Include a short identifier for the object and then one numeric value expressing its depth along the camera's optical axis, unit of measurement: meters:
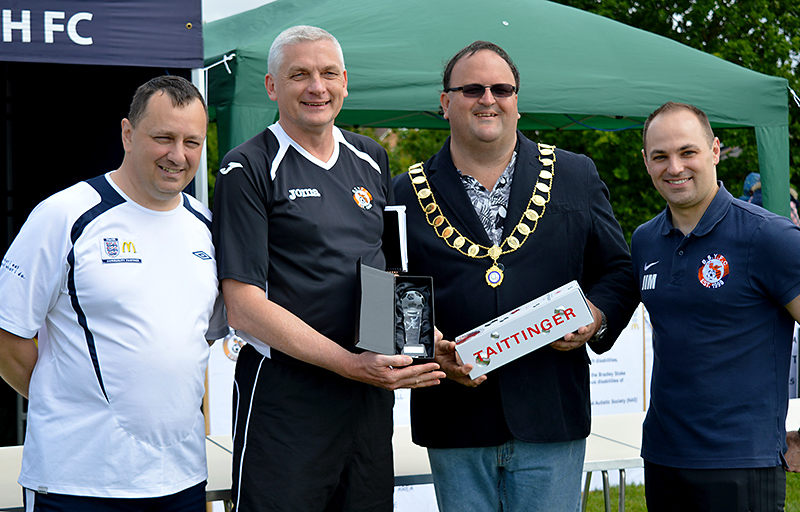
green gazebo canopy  4.93
